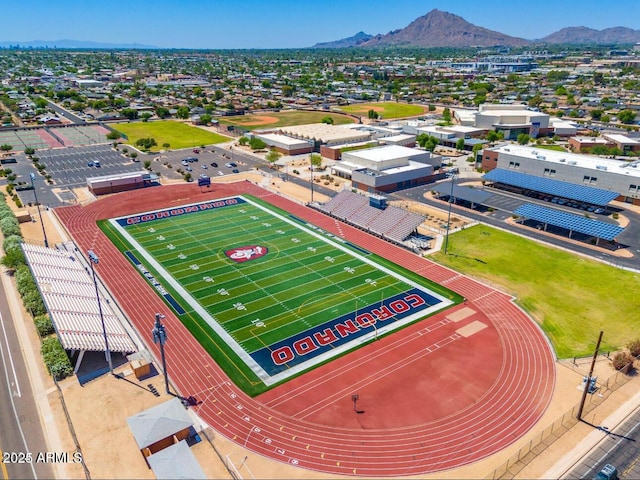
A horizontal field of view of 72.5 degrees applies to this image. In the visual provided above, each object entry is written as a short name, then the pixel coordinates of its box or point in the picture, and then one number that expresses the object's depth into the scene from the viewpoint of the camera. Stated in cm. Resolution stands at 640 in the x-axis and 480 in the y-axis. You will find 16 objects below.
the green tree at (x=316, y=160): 11066
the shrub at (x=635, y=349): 4281
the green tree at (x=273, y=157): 11238
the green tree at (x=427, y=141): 12212
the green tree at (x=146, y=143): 12875
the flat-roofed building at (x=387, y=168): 9381
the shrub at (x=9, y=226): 6625
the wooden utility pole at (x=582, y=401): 3405
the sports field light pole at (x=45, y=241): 6594
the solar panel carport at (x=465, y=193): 8250
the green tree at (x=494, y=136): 13500
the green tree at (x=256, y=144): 12812
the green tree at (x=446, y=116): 16668
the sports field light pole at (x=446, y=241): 6664
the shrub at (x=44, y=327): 4503
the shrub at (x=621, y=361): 4125
